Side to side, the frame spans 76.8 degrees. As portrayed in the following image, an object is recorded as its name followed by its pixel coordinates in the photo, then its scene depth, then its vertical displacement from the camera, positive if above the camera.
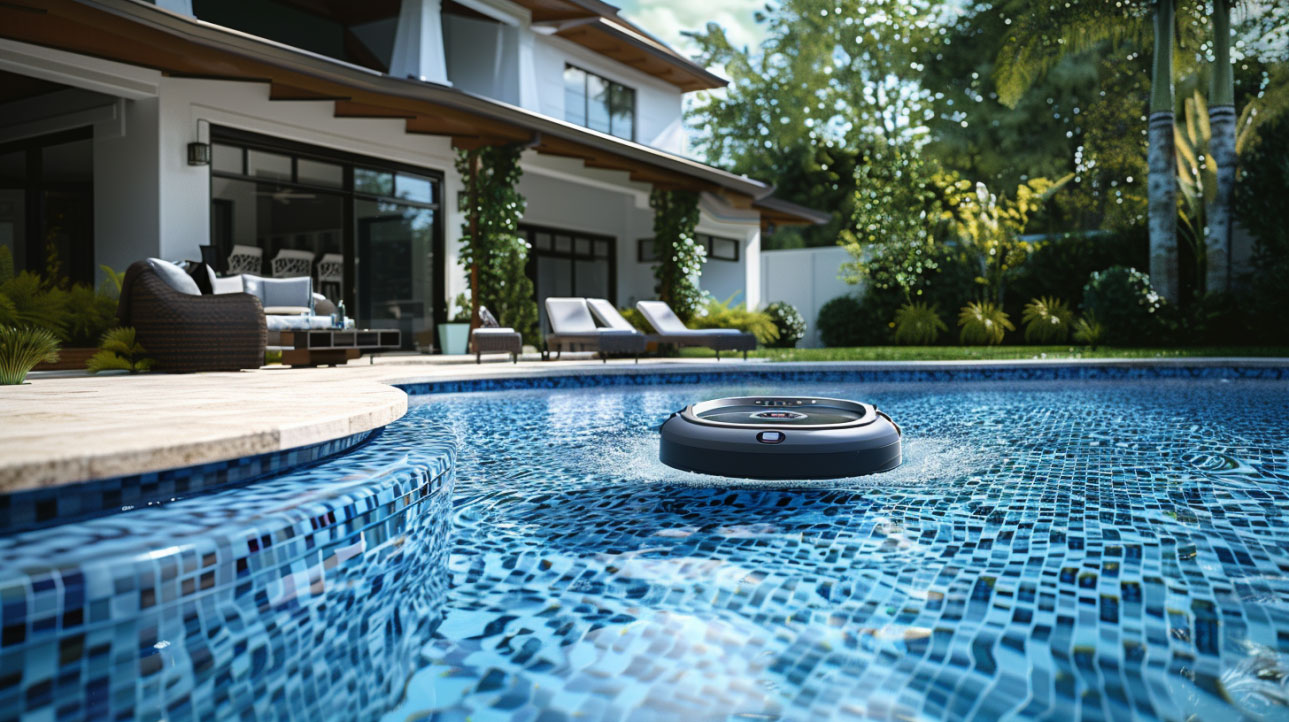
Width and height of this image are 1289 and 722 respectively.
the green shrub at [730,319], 14.55 +0.36
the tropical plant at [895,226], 17.67 +2.55
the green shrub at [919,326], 16.72 +0.28
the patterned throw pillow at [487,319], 11.23 +0.27
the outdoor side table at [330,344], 9.03 -0.07
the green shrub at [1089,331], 13.49 +0.15
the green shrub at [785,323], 16.80 +0.33
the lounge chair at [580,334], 10.23 +0.06
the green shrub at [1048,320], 15.53 +0.37
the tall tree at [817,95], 26.80 +8.57
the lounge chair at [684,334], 10.77 +0.07
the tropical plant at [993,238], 16.59 +2.09
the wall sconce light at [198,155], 9.61 +2.17
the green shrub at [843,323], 18.52 +0.37
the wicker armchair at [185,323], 7.15 +0.13
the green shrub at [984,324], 16.02 +0.30
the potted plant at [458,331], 12.41 +0.11
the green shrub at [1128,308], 12.91 +0.50
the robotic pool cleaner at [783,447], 3.20 -0.43
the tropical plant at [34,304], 7.67 +0.33
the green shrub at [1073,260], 15.46 +1.56
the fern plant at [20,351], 5.41 -0.09
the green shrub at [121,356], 7.34 -0.17
